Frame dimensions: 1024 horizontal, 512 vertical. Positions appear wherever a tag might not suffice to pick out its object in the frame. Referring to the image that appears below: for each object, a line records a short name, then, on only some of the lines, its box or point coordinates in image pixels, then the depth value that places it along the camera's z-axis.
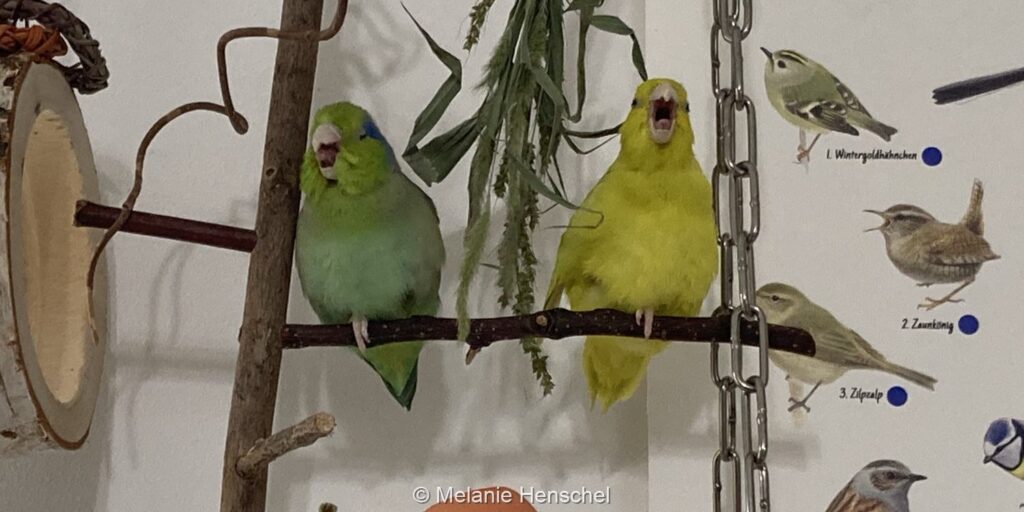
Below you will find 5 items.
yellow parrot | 0.82
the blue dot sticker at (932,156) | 1.01
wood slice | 0.66
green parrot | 0.83
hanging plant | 0.73
